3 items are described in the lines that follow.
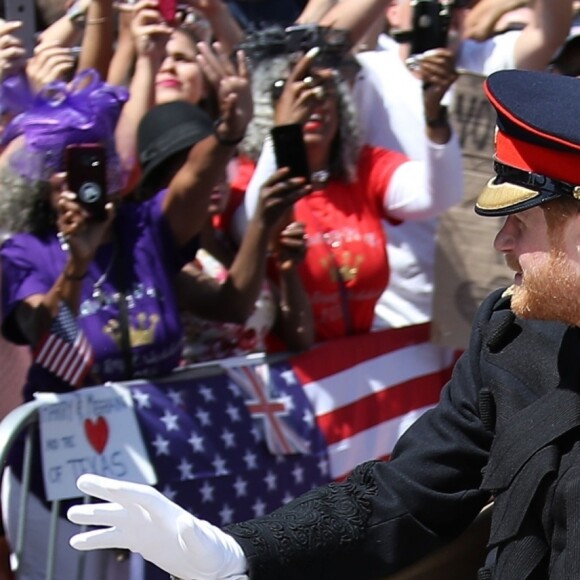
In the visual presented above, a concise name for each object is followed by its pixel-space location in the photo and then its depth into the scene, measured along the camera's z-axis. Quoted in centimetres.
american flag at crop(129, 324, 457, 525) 816
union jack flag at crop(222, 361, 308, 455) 855
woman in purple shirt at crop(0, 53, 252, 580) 774
